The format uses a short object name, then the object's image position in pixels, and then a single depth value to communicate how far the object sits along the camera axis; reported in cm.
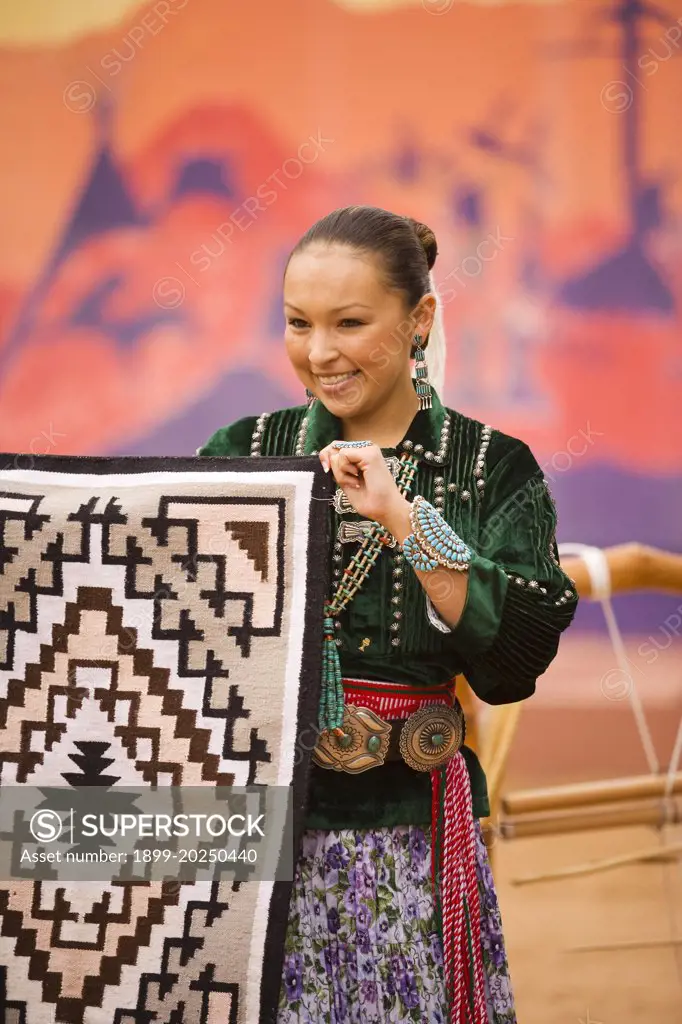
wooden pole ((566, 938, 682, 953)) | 585
